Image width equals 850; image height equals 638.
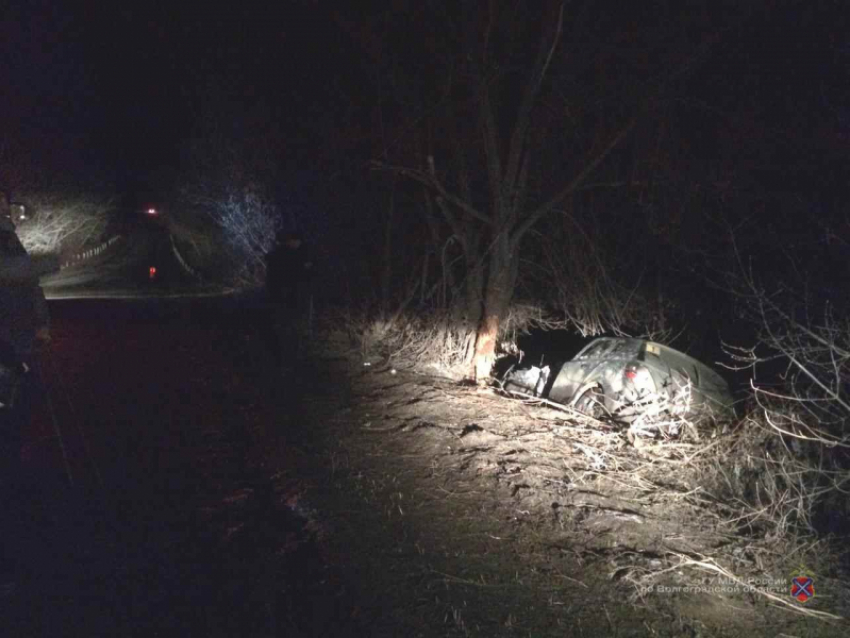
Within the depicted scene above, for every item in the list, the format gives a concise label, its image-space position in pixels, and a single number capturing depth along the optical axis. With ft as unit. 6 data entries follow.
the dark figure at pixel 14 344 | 16.67
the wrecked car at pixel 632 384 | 25.30
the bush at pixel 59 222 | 99.40
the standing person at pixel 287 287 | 33.58
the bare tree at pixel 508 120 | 32.48
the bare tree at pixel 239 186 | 69.56
